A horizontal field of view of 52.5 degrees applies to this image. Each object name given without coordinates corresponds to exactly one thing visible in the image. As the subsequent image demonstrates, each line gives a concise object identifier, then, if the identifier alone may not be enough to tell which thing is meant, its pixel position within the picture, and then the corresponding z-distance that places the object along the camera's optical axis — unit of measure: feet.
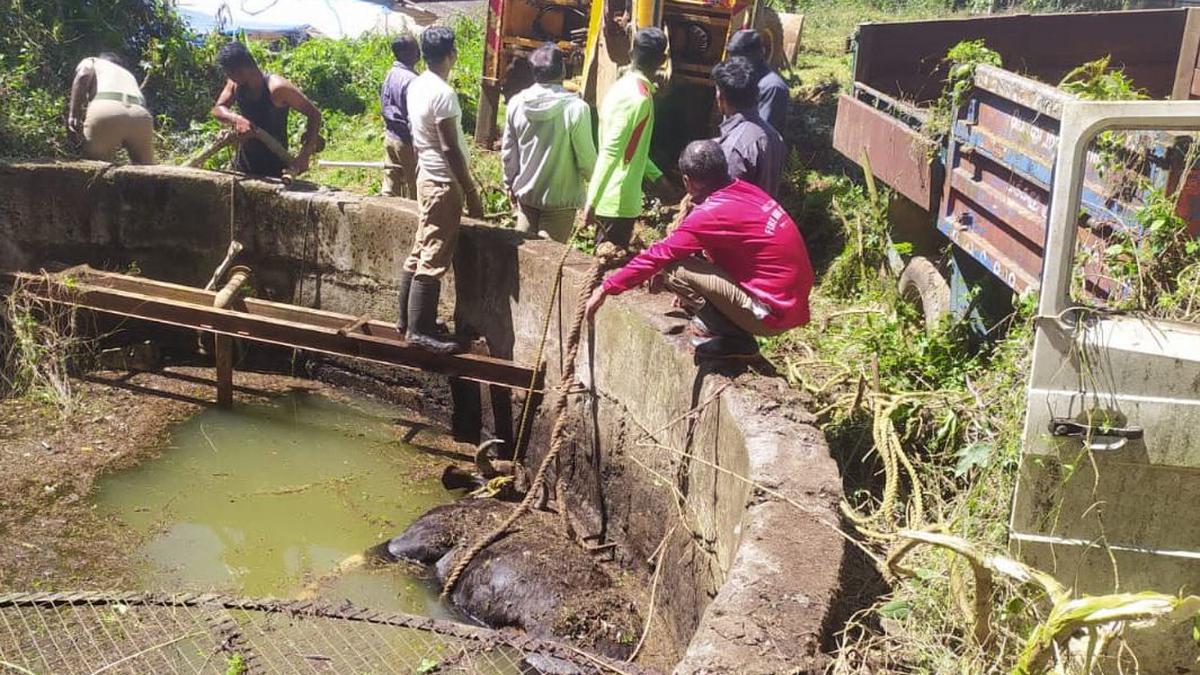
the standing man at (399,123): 25.62
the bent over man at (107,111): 28.94
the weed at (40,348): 25.14
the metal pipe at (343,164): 30.37
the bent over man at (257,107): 26.14
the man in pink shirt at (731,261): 17.22
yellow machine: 29.07
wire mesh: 16.08
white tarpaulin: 53.11
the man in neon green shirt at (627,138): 22.40
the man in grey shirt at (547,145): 23.97
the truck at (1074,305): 11.98
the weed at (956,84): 20.75
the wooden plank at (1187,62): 26.22
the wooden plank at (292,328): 23.61
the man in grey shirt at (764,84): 24.82
